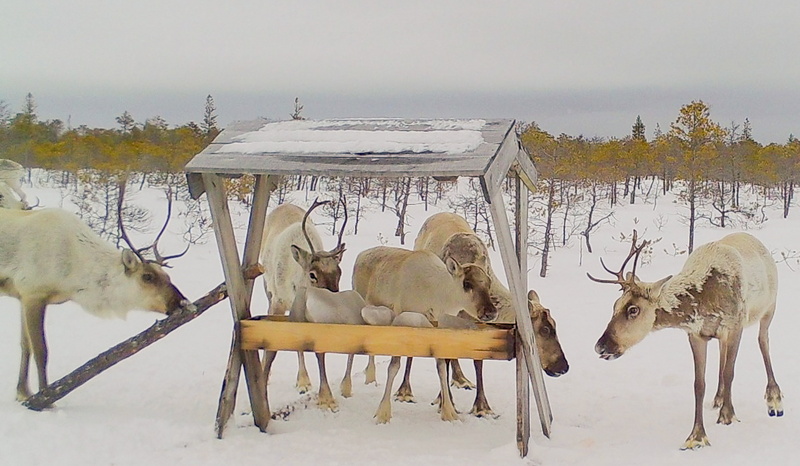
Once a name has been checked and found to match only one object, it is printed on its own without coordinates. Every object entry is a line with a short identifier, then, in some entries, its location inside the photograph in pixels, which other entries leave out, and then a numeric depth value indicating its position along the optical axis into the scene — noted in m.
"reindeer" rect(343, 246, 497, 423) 6.64
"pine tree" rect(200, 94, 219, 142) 39.10
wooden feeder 5.09
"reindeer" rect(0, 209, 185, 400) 6.62
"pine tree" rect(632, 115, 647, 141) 68.81
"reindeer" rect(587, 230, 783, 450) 6.38
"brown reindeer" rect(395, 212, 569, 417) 6.46
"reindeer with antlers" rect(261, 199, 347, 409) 7.23
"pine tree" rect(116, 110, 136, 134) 30.62
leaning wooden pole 6.20
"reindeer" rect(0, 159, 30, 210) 8.28
